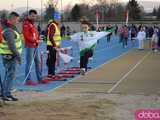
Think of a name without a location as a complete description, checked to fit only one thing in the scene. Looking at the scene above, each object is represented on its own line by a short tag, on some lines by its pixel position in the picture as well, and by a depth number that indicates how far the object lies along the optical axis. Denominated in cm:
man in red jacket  1559
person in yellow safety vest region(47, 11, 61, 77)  1662
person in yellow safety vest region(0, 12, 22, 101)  1178
